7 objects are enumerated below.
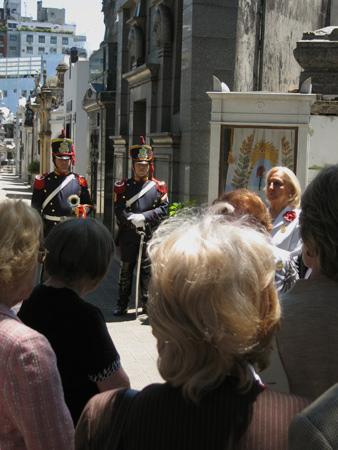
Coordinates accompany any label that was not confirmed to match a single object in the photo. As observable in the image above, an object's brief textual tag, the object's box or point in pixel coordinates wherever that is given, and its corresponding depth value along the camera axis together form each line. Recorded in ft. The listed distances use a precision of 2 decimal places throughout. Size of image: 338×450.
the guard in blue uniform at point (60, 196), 26.68
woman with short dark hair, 8.68
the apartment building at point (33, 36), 376.68
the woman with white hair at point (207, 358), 5.33
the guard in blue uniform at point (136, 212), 26.53
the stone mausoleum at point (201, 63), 30.66
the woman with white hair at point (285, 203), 15.76
